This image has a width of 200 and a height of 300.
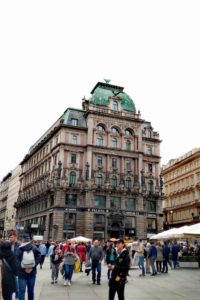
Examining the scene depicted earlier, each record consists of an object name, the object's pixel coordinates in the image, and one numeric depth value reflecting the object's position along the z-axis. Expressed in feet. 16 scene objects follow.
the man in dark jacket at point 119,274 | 20.75
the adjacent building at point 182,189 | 157.54
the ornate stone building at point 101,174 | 131.33
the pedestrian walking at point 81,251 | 56.76
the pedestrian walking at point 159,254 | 50.83
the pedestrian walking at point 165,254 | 51.04
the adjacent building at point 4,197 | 271.46
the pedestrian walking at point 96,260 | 36.33
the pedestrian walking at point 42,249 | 56.38
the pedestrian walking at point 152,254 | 47.49
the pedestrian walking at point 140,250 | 49.68
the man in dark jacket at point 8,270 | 16.58
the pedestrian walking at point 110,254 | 38.05
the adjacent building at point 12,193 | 225.94
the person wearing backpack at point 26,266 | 21.46
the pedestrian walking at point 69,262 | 34.15
